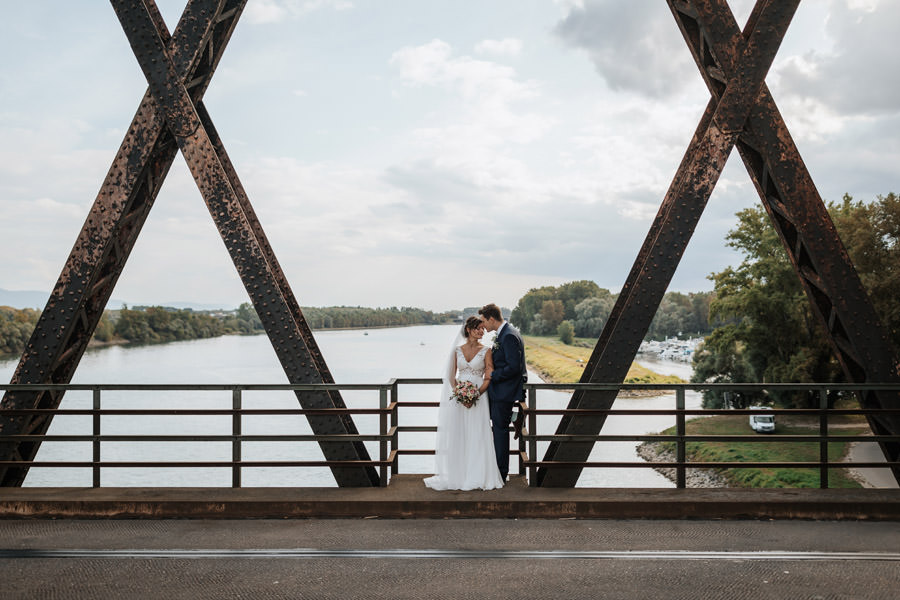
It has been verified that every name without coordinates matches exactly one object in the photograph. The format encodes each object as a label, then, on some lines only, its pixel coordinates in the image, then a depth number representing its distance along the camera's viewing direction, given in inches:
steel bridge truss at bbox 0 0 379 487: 258.2
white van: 1860.2
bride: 263.3
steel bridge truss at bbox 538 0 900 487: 256.8
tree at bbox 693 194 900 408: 1437.0
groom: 275.1
